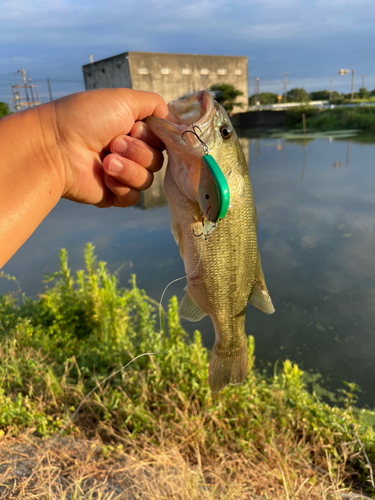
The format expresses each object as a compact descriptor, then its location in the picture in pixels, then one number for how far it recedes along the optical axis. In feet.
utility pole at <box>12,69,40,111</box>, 104.80
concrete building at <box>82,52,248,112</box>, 84.23
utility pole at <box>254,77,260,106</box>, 128.20
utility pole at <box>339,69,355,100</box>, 139.95
